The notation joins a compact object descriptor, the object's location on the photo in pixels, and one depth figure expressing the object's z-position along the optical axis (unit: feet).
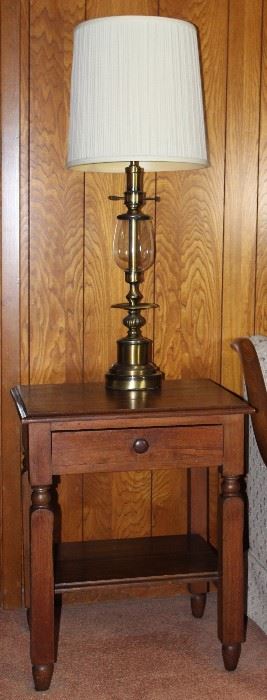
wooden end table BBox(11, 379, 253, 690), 5.91
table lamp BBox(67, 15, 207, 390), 5.92
